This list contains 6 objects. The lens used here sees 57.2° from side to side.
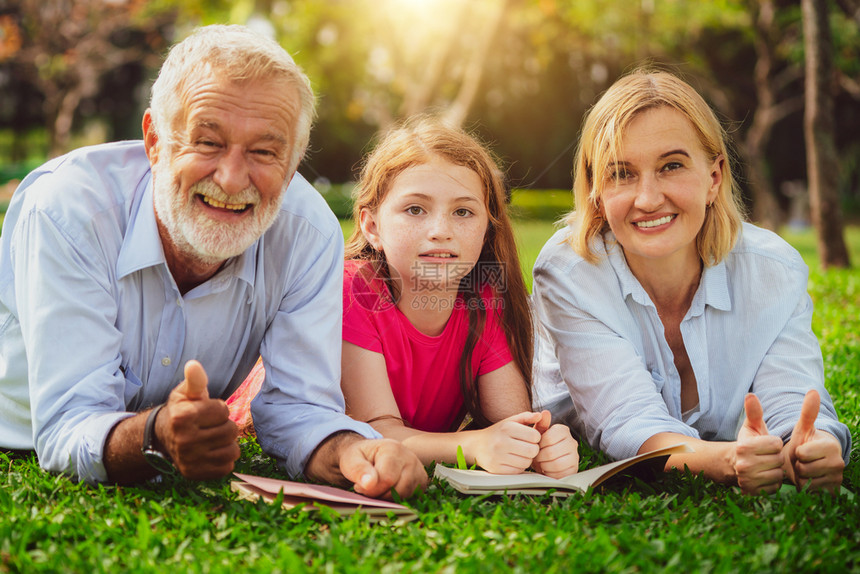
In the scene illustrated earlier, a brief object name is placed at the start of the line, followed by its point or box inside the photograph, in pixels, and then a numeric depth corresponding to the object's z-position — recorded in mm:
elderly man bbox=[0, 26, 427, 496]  2506
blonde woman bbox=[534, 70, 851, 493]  3094
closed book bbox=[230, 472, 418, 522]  2365
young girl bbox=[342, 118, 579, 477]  3242
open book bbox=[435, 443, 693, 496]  2551
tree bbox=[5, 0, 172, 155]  21203
